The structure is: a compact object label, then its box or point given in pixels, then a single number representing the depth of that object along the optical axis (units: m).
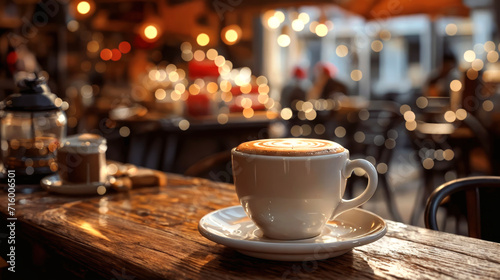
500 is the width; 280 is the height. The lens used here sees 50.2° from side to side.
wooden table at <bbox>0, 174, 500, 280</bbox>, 0.71
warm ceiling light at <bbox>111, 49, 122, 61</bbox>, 8.47
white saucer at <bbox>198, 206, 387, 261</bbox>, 0.72
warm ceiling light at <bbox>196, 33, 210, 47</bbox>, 4.99
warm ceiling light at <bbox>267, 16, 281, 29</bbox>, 5.92
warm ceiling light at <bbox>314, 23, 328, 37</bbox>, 6.52
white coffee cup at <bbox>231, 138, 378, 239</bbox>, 0.76
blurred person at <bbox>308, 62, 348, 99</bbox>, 5.54
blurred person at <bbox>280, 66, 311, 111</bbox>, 4.85
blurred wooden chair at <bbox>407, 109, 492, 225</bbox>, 3.26
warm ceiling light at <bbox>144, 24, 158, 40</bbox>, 4.71
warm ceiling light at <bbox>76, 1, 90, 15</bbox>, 3.20
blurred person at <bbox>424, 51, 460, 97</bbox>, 5.72
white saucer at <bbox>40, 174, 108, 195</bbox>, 1.23
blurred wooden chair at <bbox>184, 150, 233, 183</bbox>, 1.67
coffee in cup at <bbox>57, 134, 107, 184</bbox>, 1.27
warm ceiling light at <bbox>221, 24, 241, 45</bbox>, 4.50
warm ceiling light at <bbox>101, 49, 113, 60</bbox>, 8.33
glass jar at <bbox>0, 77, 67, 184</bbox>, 1.35
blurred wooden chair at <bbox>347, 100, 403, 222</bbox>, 3.43
